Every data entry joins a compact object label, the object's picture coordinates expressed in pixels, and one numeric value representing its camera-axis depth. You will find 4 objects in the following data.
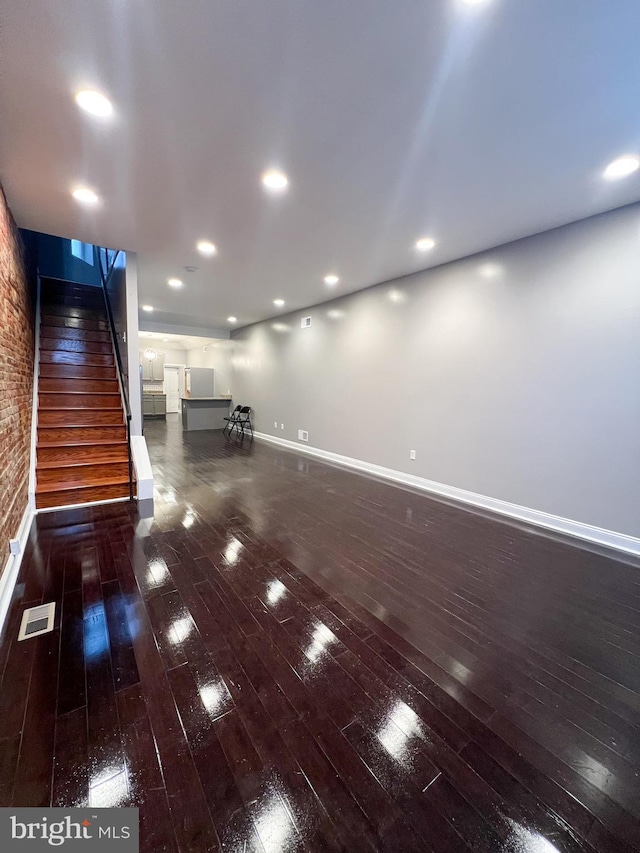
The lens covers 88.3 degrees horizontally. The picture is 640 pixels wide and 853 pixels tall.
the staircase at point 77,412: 3.53
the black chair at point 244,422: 8.34
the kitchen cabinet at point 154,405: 10.49
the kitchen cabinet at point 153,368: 10.91
